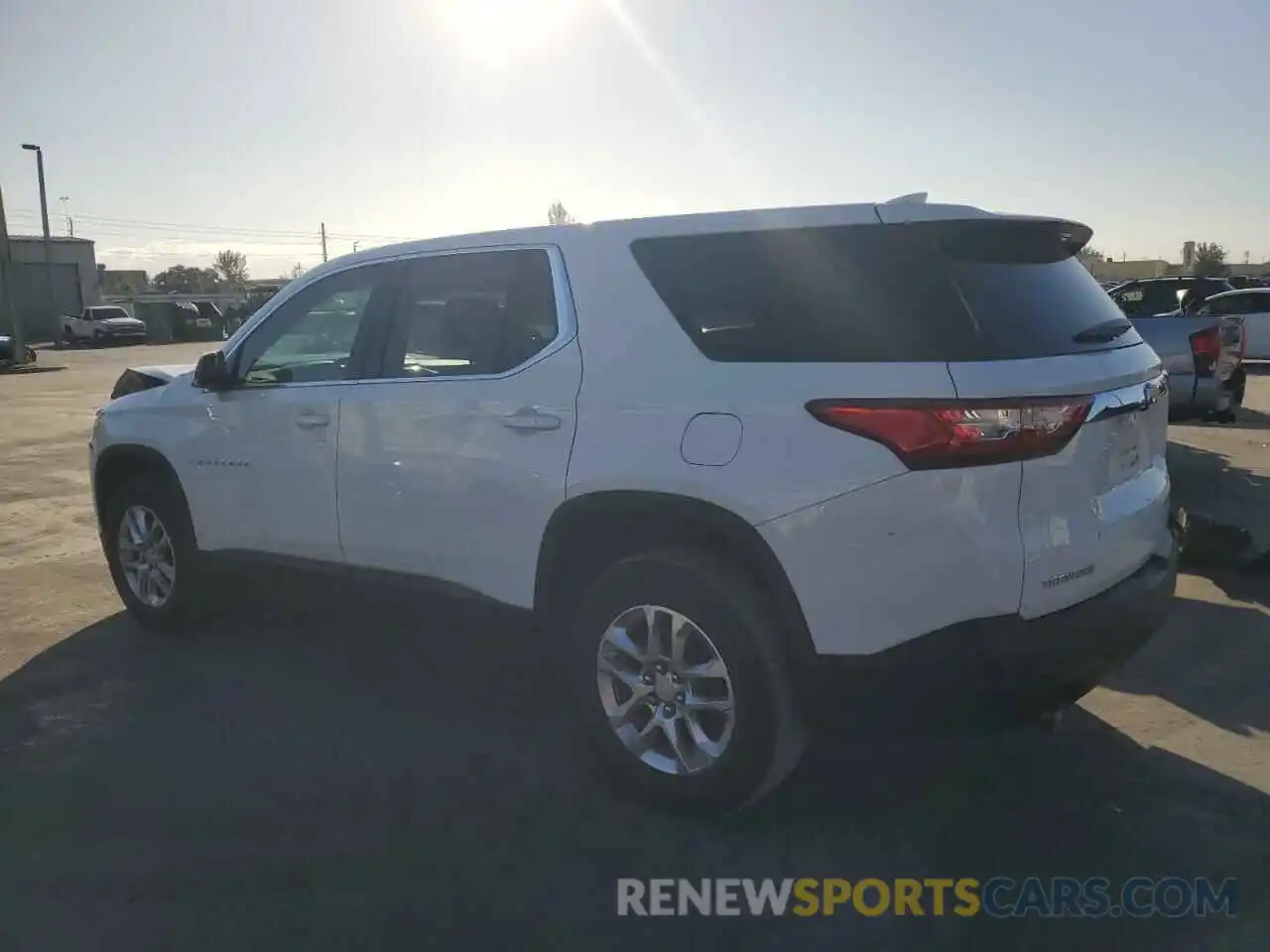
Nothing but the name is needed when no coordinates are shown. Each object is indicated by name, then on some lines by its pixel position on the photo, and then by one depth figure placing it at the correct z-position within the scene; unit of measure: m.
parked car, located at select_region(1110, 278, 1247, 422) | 9.40
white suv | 2.84
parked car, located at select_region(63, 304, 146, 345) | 43.09
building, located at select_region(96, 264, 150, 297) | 91.50
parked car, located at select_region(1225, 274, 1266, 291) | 30.92
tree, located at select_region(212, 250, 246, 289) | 105.62
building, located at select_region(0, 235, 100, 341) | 50.41
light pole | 42.00
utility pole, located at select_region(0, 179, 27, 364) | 28.50
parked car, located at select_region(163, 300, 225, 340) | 47.03
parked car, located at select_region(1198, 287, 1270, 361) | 21.23
